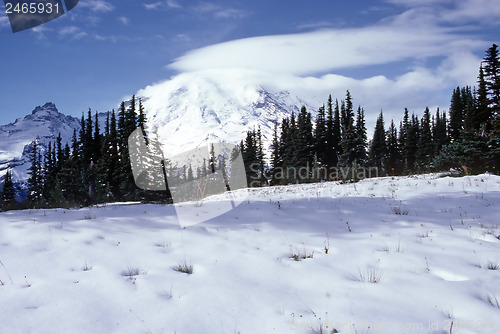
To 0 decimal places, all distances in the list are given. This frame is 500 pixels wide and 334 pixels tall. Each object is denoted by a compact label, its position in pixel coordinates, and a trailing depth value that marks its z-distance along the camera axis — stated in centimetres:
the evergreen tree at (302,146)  5062
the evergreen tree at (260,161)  5594
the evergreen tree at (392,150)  7074
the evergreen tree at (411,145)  6302
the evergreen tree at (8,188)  4268
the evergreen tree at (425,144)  5872
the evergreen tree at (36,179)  5281
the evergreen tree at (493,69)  2728
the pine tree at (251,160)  5316
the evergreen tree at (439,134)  5825
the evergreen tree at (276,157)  5866
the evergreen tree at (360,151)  4203
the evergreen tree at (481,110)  2630
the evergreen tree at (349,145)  4194
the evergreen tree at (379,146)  6950
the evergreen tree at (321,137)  5581
